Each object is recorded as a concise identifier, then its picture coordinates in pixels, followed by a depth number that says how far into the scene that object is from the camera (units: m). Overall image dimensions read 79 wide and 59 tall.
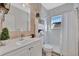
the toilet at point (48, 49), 1.73
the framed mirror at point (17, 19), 1.70
